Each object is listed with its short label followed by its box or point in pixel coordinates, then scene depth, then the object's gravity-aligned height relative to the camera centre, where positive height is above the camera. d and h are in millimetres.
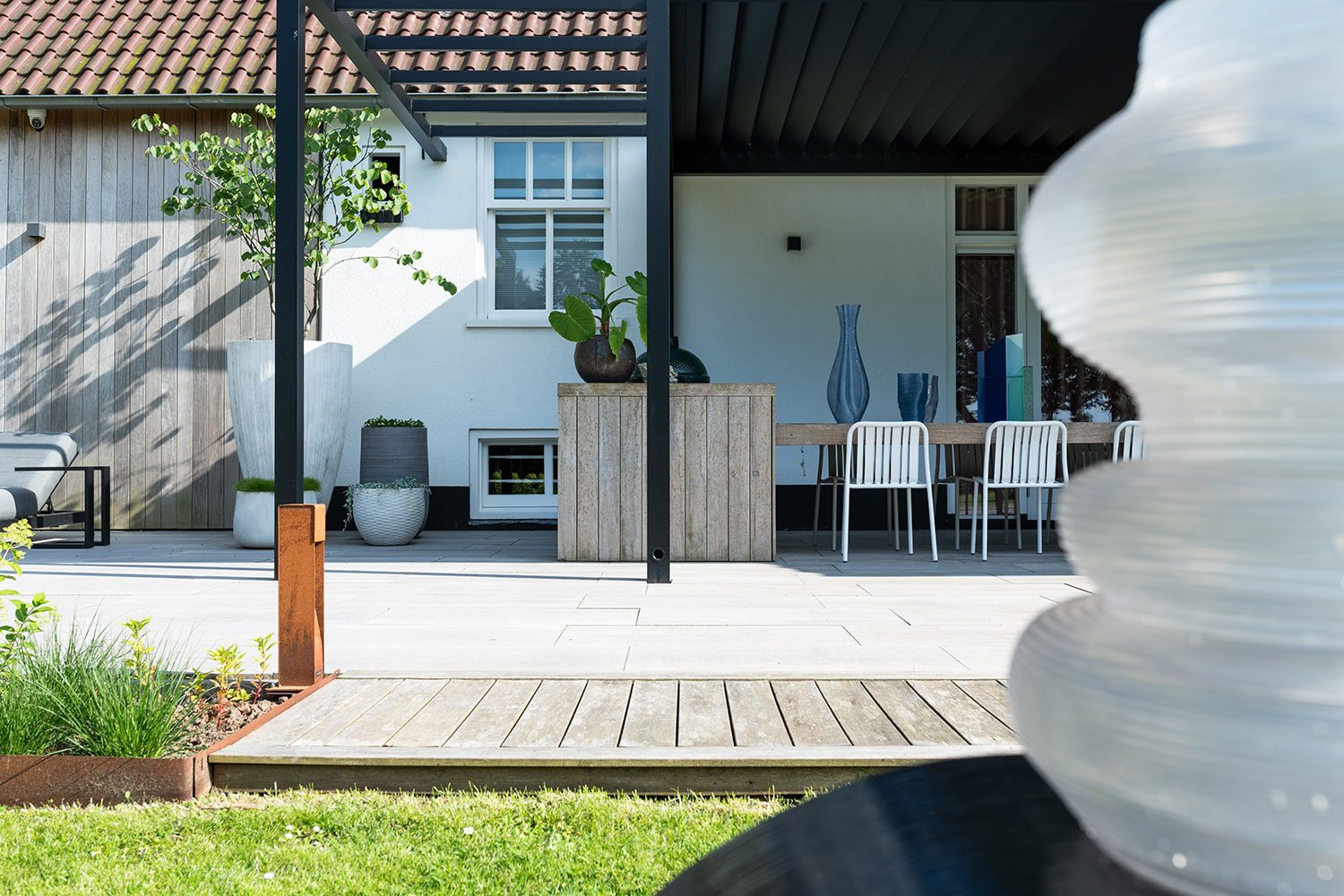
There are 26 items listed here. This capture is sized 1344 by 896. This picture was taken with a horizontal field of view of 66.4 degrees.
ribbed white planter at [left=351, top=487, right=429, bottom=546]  6695 -480
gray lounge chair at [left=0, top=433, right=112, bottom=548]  6617 -218
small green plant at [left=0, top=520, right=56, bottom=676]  2141 -369
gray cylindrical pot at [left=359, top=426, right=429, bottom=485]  7211 -97
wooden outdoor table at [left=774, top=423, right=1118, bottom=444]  5801 +32
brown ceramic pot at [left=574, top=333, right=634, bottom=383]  5656 +426
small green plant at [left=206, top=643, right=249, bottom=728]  2332 -562
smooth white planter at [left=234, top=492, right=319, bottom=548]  6454 -498
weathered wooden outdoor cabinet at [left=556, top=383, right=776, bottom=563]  5465 -172
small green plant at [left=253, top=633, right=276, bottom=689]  2443 -518
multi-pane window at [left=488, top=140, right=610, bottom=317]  7887 +1660
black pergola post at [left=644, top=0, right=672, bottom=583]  4621 +642
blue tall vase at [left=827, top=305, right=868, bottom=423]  6004 +355
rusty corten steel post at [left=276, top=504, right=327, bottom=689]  2502 -383
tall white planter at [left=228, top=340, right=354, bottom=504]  6649 +249
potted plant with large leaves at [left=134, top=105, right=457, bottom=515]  6613 +1420
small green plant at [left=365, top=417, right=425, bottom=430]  7316 +126
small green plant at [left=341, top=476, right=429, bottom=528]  6793 -297
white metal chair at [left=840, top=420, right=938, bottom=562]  5656 -92
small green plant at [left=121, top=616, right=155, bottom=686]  2209 -480
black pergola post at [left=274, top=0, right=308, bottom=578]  4453 +854
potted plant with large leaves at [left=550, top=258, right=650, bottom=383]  5641 +541
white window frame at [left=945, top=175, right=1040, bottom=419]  8055 +1521
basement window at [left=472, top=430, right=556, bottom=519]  7934 -301
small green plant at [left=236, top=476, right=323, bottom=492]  6551 -280
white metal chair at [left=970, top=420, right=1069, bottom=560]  5734 -85
